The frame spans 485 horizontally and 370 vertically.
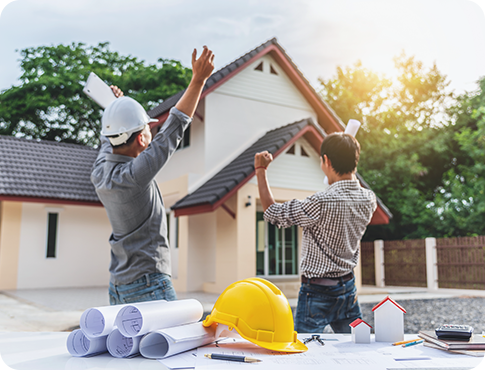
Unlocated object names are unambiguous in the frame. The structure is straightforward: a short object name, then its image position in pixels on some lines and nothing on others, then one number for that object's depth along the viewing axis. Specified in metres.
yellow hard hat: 1.60
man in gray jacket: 2.15
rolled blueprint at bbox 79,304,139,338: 1.50
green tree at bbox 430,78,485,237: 18.19
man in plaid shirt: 2.41
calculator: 1.74
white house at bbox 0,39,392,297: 11.44
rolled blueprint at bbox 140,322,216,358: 1.49
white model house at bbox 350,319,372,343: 1.85
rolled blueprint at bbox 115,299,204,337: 1.49
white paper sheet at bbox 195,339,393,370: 1.41
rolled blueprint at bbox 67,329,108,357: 1.50
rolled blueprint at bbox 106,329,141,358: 1.49
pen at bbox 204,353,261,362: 1.47
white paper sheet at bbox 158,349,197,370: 1.40
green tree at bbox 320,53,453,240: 20.61
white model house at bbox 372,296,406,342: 1.89
